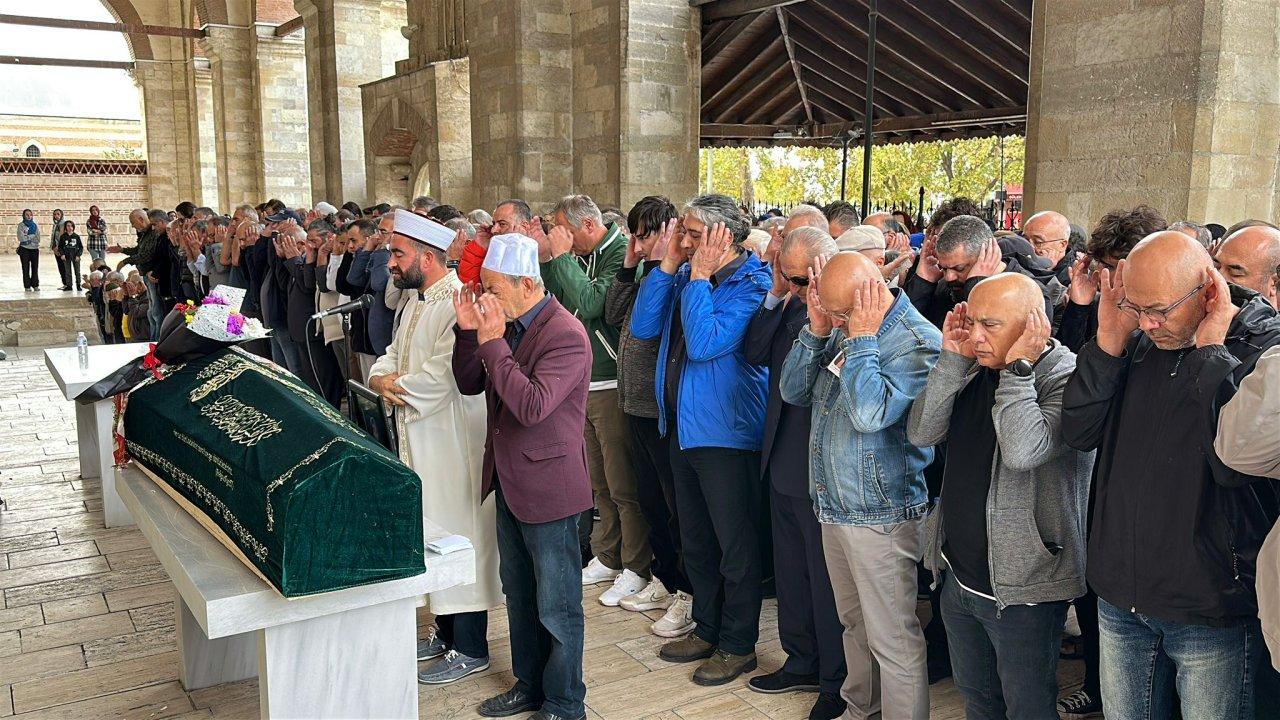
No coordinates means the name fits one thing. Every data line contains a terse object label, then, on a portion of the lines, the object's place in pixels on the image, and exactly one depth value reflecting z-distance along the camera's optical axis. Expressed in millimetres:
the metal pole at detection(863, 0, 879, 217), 6941
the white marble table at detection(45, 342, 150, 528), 5859
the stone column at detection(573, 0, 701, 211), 9359
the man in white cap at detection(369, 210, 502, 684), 3857
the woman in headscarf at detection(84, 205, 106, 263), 19906
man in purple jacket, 3203
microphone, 4936
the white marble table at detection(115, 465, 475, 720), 2682
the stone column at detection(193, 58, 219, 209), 25500
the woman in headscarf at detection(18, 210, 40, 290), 17484
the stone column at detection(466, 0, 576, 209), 9922
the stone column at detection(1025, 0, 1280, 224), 5344
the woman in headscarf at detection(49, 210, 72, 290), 17594
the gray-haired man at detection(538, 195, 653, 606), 4715
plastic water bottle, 6703
